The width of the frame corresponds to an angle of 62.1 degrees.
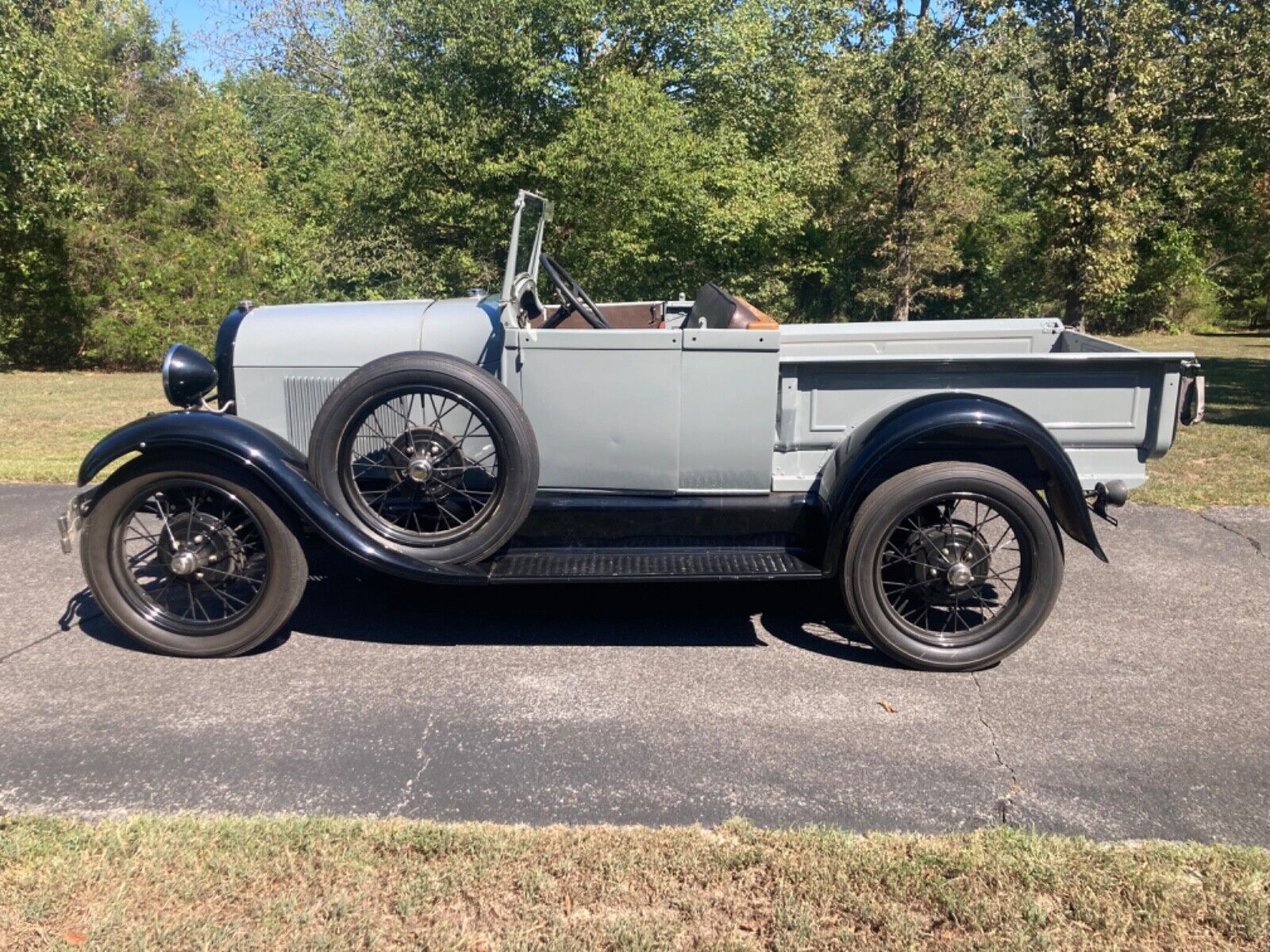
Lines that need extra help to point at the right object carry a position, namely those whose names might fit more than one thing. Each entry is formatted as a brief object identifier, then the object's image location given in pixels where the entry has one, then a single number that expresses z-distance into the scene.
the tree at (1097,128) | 15.78
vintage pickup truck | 4.23
